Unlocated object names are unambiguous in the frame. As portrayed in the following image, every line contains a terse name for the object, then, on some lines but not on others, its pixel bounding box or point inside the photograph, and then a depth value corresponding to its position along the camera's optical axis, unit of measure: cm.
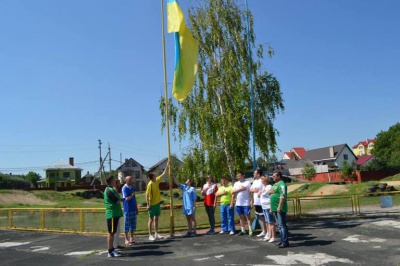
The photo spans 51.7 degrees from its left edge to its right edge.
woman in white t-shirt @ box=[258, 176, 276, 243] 993
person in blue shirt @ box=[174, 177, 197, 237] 1159
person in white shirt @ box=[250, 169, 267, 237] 1070
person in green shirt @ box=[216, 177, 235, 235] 1156
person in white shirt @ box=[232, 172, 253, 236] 1104
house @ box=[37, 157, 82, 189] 9612
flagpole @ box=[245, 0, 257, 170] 1481
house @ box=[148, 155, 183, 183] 9107
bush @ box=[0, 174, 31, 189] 7415
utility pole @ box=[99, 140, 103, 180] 7203
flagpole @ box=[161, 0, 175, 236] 1190
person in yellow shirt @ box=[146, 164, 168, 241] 1096
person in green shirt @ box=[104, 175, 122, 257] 904
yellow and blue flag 1240
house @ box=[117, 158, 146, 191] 9651
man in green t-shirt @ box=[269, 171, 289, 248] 919
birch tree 1525
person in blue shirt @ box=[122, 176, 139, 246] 1053
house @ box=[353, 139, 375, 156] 13250
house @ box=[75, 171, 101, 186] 9312
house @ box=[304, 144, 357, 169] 8644
